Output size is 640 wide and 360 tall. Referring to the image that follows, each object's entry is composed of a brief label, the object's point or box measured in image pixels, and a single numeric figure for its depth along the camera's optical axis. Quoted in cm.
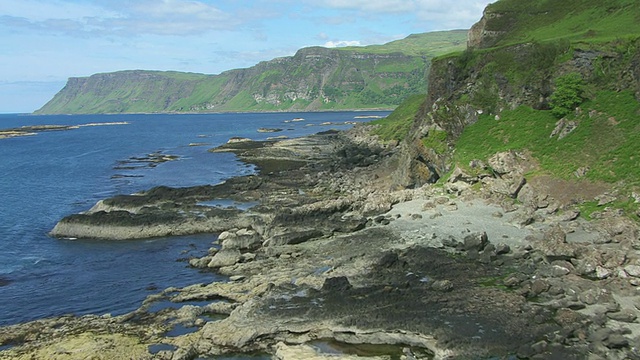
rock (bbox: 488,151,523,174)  5012
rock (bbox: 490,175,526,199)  4713
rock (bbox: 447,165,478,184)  5197
